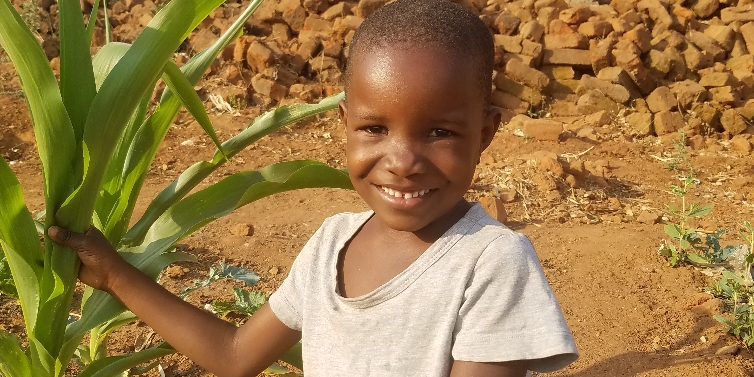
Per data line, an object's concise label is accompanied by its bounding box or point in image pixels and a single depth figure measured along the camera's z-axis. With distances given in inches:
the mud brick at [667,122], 218.4
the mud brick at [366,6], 243.3
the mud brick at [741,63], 248.4
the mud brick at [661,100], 230.1
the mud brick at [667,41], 248.8
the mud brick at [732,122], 221.5
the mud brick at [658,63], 241.6
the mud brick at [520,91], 233.5
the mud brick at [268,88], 216.8
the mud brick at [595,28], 246.1
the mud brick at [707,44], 252.4
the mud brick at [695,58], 244.8
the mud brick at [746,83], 241.6
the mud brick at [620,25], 249.0
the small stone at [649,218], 149.9
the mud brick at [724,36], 255.9
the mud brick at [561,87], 240.4
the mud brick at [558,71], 241.6
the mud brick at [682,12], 265.6
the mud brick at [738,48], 256.1
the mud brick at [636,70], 236.2
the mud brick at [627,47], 237.5
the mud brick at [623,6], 262.5
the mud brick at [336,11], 246.5
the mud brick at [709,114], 224.4
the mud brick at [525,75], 232.7
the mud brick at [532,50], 237.5
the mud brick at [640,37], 243.9
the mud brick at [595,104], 231.8
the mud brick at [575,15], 249.5
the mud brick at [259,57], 226.5
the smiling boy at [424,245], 43.3
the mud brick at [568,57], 241.1
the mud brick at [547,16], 250.4
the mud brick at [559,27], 247.9
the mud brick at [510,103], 232.1
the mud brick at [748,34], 256.5
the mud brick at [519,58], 236.7
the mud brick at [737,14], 263.3
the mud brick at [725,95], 233.1
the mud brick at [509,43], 241.4
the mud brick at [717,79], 238.4
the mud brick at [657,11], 257.9
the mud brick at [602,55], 237.9
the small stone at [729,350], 98.7
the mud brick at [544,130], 201.3
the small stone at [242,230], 130.8
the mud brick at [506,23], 245.9
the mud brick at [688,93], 231.3
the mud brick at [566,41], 243.9
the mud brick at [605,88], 231.9
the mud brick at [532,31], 241.3
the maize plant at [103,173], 53.8
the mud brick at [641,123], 218.2
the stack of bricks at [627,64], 230.7
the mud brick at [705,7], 271.4
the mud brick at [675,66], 242.8
